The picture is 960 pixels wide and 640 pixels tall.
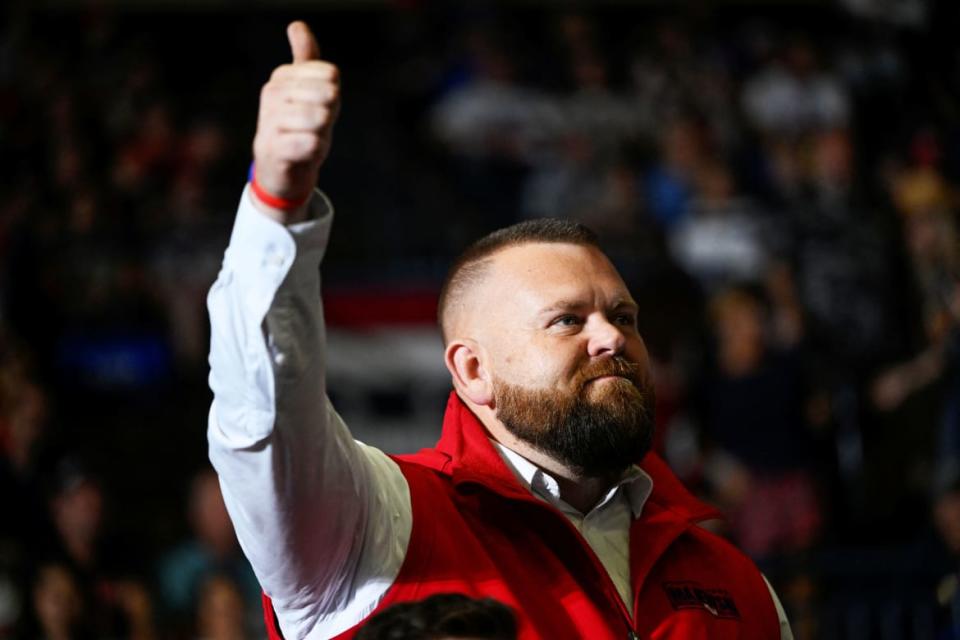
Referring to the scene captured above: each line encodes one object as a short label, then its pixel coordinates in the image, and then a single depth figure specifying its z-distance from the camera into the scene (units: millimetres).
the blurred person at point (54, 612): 13242
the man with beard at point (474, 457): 4387
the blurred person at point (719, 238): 19000
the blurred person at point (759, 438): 15391
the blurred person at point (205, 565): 14508
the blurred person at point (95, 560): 14109
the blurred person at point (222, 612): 13703
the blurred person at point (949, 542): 11070
